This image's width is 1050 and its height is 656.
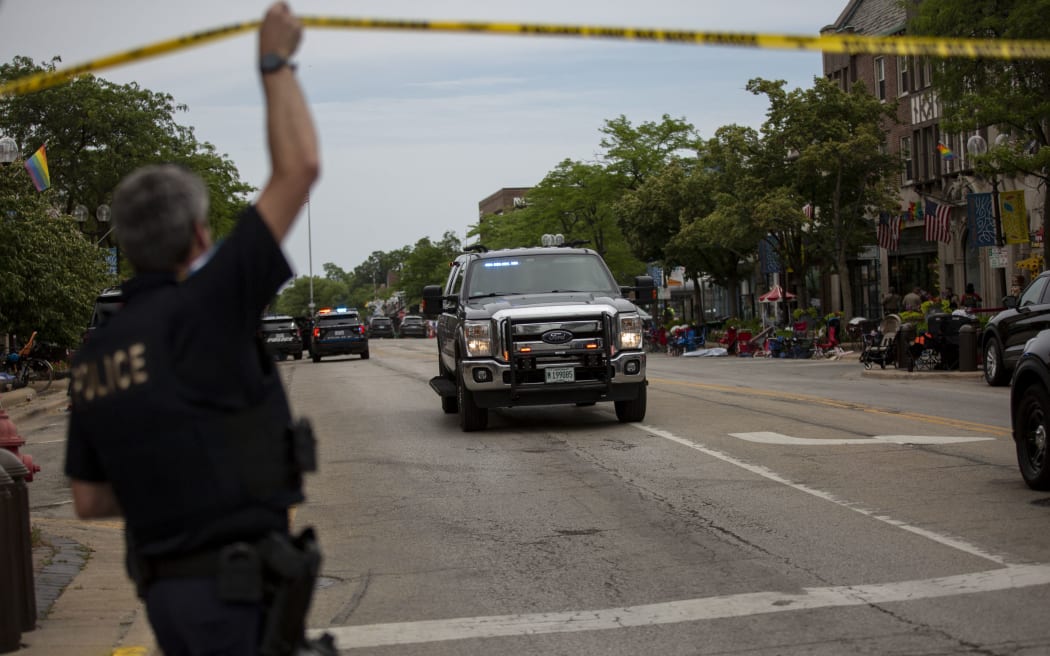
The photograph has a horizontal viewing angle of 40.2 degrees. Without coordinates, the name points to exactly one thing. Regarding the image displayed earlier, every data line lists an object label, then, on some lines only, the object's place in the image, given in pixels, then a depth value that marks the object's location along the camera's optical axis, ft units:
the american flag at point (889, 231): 162.50
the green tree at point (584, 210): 240.94
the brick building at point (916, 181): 152.46
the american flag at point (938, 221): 144.77
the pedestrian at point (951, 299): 106.05
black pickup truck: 53.36
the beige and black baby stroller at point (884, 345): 100.37
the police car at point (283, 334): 164.55
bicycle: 105.27
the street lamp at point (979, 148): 110.07
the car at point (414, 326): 336.90
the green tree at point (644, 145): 226.99
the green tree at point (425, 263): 563.07
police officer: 10.73
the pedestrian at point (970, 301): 109.91
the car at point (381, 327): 350.23
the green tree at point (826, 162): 144.25
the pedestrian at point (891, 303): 117.80
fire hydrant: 25.91
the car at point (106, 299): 76.07
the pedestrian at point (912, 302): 108.06
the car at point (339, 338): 159.63
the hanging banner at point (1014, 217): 121.39
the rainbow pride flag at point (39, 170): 125.41
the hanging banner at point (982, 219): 122.62
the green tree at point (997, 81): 93.66
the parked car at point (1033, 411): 34.27
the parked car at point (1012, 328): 71.46
